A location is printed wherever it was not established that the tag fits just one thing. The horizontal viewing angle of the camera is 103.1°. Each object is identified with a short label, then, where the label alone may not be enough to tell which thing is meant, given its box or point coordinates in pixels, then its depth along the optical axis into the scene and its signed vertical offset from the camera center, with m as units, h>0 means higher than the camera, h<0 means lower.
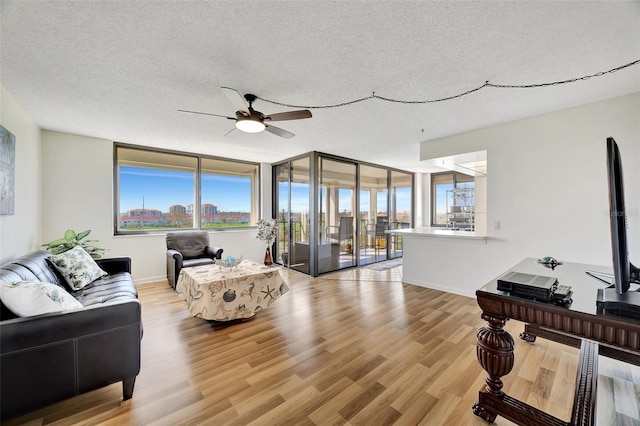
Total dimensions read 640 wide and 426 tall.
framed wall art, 2.38 +0.42
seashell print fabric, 2.68 -0.89
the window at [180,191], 4.67 +0.44
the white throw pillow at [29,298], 1.51 -0.53
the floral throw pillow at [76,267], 2.62 -0.59
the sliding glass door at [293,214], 5.45 -0.05
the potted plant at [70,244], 3.25 -0.41
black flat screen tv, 1.16 -0.16
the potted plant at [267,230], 5.72 -0.41
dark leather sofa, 1.42 -0.86
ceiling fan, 2.40 +0.94
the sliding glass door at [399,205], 6.94 +0.18
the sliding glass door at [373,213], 6.13 -0.04
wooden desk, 1.15 -0.60
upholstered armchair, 3.97 -0.68
